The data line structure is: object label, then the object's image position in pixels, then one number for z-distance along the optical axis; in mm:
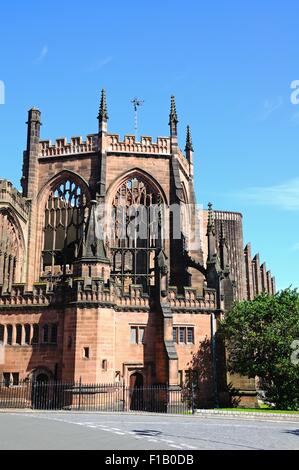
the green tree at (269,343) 33875
